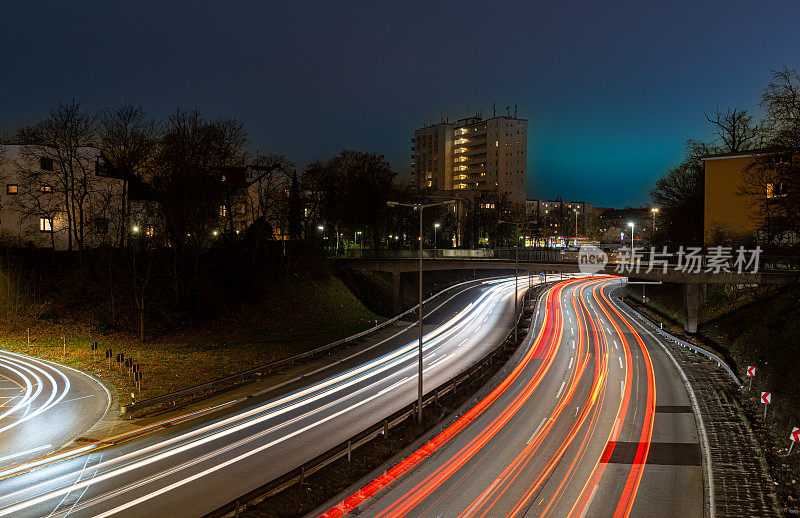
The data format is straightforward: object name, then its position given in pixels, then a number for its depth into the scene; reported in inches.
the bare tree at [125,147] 1678.2
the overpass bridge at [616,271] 1660.9
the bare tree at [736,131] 2464.2
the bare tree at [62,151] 1755.7
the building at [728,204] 2015.3
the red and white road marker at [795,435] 720.3
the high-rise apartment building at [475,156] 6569.9
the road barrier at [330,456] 518.0
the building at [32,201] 1994.3
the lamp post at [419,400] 844.6
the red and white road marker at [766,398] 901.8
